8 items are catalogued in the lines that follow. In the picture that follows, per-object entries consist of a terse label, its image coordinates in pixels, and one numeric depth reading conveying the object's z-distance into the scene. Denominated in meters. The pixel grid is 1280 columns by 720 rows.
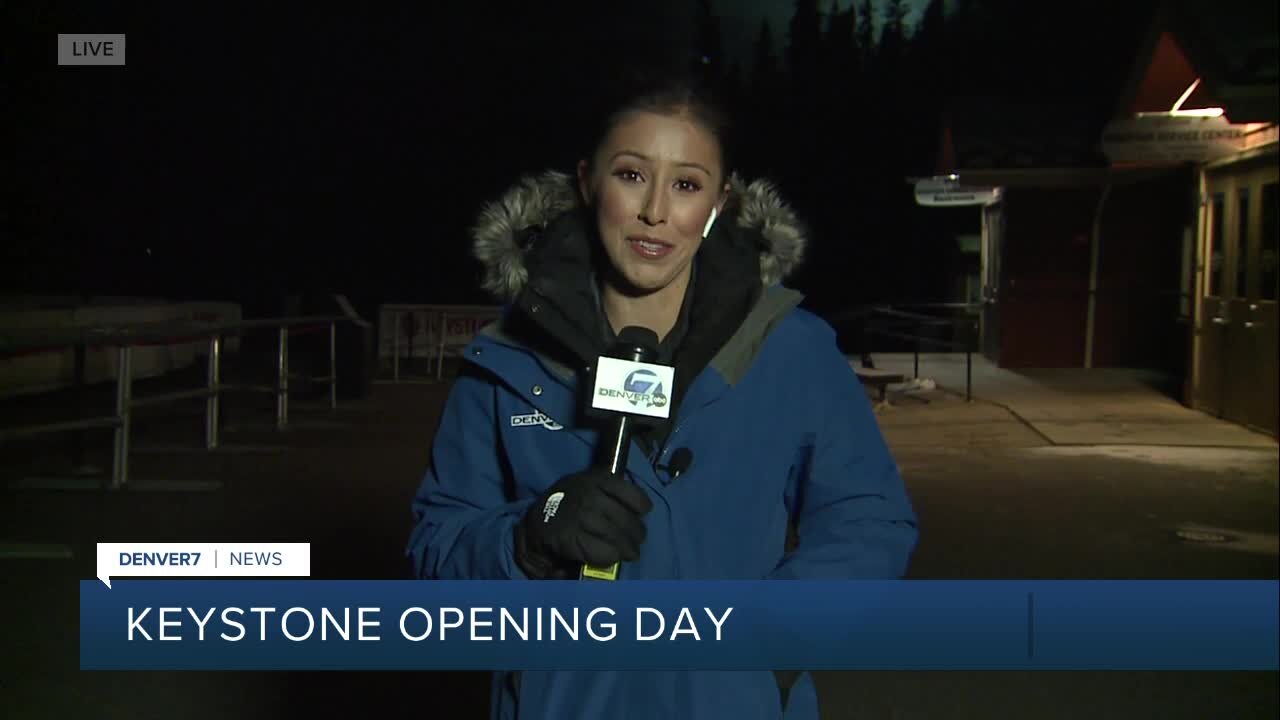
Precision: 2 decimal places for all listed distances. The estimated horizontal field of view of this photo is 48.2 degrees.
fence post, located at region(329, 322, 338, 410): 15.53
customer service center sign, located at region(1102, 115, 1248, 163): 13.56
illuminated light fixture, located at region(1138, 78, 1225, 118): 13.87
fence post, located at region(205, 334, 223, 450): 11.74
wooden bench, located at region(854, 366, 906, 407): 15.26
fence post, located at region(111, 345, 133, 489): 10.06
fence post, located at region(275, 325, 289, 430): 13.95
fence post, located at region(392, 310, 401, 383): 19.80
